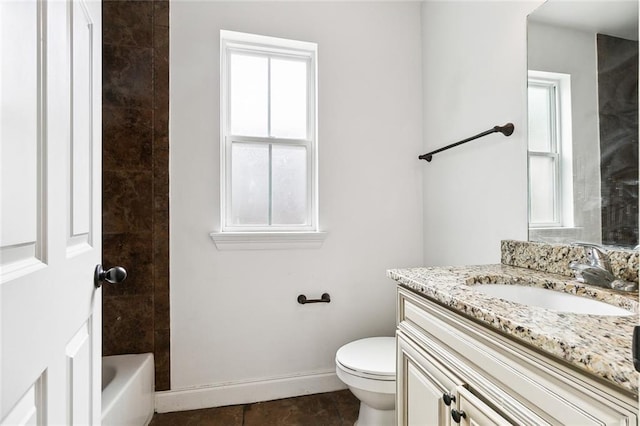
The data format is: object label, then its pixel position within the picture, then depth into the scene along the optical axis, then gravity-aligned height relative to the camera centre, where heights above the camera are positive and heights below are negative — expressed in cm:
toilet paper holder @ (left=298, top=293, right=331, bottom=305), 189 -52
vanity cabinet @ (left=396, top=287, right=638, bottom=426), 51 -36
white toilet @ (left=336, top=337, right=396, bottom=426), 136 -74
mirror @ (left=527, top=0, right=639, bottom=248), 99 +33
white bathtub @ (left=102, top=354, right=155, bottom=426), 128 -79
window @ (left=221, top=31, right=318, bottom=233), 189 +50
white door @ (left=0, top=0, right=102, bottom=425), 44 +0
